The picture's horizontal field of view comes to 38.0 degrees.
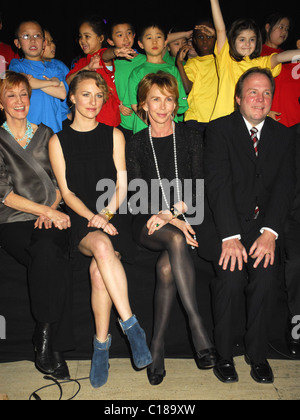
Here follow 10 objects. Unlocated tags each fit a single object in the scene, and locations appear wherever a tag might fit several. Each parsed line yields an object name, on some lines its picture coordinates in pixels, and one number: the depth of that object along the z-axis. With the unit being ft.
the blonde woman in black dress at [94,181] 7.54
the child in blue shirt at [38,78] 11.03
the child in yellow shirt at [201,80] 12.19
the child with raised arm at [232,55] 10.71
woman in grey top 7.56
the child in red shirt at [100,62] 11.98
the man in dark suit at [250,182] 7.72
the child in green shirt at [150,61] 11.55
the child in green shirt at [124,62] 12.10
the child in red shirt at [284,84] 13.12
